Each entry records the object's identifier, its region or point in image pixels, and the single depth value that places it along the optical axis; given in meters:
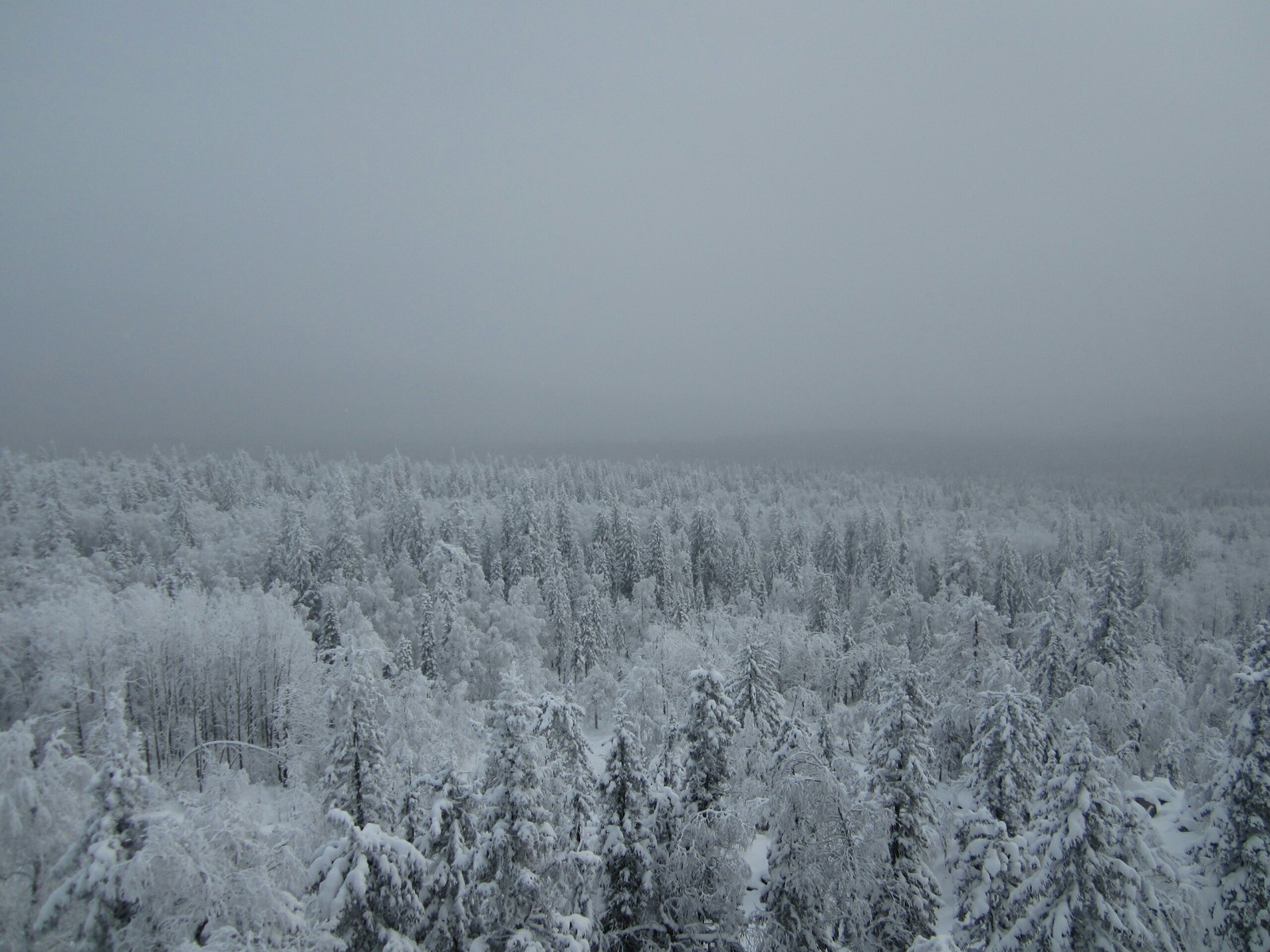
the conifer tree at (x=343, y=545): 57.75
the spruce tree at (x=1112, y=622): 30.94
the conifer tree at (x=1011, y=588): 68.75
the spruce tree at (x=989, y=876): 13.53
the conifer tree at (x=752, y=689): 23.28
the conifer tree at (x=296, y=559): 51.97
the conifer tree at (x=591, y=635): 56.25
